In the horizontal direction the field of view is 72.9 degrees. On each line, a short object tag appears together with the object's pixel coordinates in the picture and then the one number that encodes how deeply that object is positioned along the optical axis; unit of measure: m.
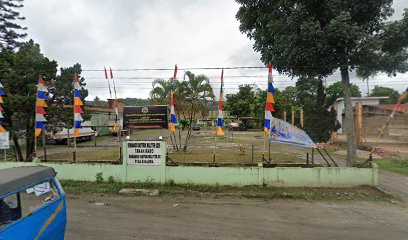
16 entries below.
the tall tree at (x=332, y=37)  9.84
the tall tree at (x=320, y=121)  22.22
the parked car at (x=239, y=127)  44.09
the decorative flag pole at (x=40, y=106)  11.52
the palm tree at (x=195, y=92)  19.16
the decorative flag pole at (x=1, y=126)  11.83
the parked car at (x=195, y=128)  45.08
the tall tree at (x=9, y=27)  29.04
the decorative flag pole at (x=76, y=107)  11.53
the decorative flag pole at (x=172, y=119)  12.24
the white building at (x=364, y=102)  35.50
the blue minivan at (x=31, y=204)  3.55
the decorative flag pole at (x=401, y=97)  7.49
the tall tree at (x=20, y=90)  12.92
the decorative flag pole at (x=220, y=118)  11.24
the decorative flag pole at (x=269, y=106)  10.27
